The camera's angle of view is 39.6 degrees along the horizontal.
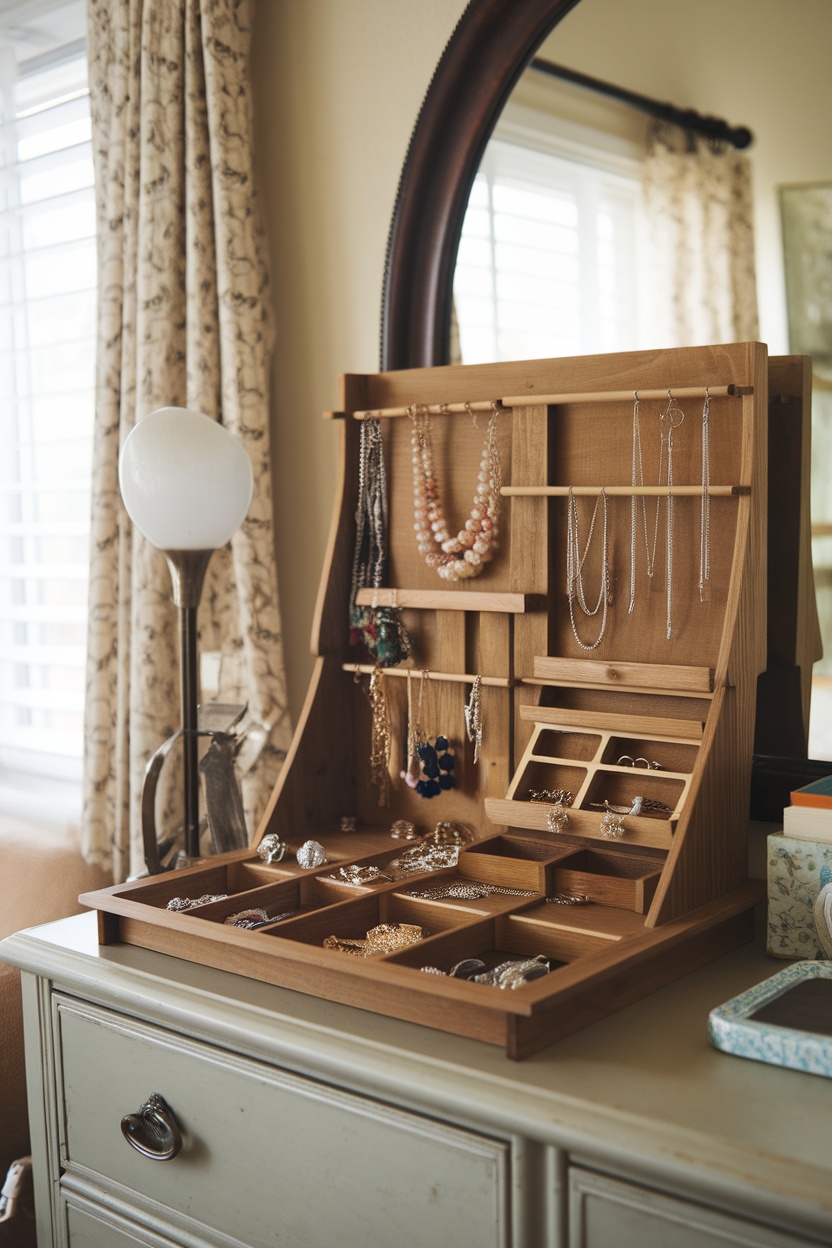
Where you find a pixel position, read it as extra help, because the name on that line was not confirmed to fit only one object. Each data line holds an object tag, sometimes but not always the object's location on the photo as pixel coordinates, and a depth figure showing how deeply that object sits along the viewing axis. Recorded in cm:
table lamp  144
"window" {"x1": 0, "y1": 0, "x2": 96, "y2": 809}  242
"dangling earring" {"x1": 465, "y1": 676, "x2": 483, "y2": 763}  139
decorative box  110
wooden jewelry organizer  108
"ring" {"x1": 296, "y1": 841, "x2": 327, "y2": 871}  130
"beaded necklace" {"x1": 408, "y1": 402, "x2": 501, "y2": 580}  138
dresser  81
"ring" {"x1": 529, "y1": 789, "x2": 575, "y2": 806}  129
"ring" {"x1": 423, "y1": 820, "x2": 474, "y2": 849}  139
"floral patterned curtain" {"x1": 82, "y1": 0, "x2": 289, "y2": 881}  186
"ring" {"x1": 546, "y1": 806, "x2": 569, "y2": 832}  121
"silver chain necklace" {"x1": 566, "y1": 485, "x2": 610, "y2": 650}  132
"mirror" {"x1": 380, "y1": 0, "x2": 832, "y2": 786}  132
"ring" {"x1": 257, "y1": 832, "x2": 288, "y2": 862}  133
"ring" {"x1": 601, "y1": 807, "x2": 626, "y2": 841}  117
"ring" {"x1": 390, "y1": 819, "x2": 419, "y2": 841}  144
